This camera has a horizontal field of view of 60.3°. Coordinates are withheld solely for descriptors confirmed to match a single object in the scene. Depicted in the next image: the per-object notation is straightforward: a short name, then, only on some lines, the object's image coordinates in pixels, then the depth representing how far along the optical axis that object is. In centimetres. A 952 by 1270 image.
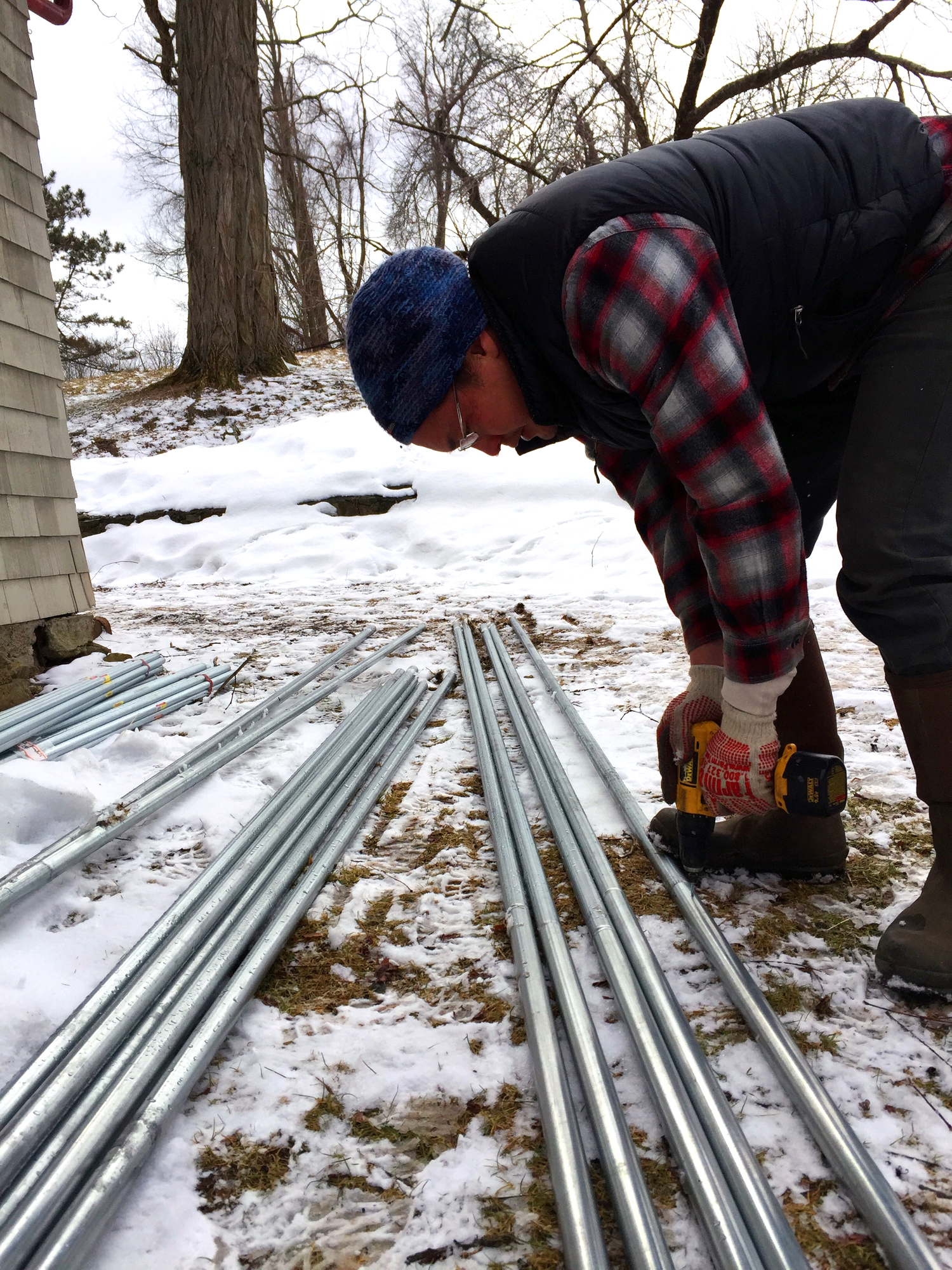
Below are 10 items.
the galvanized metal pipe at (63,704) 267
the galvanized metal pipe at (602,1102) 92
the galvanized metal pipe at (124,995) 113
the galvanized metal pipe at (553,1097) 92
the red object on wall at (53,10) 395
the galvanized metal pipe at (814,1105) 92
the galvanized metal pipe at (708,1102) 92
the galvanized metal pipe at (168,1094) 95
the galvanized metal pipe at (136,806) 171
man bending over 115
